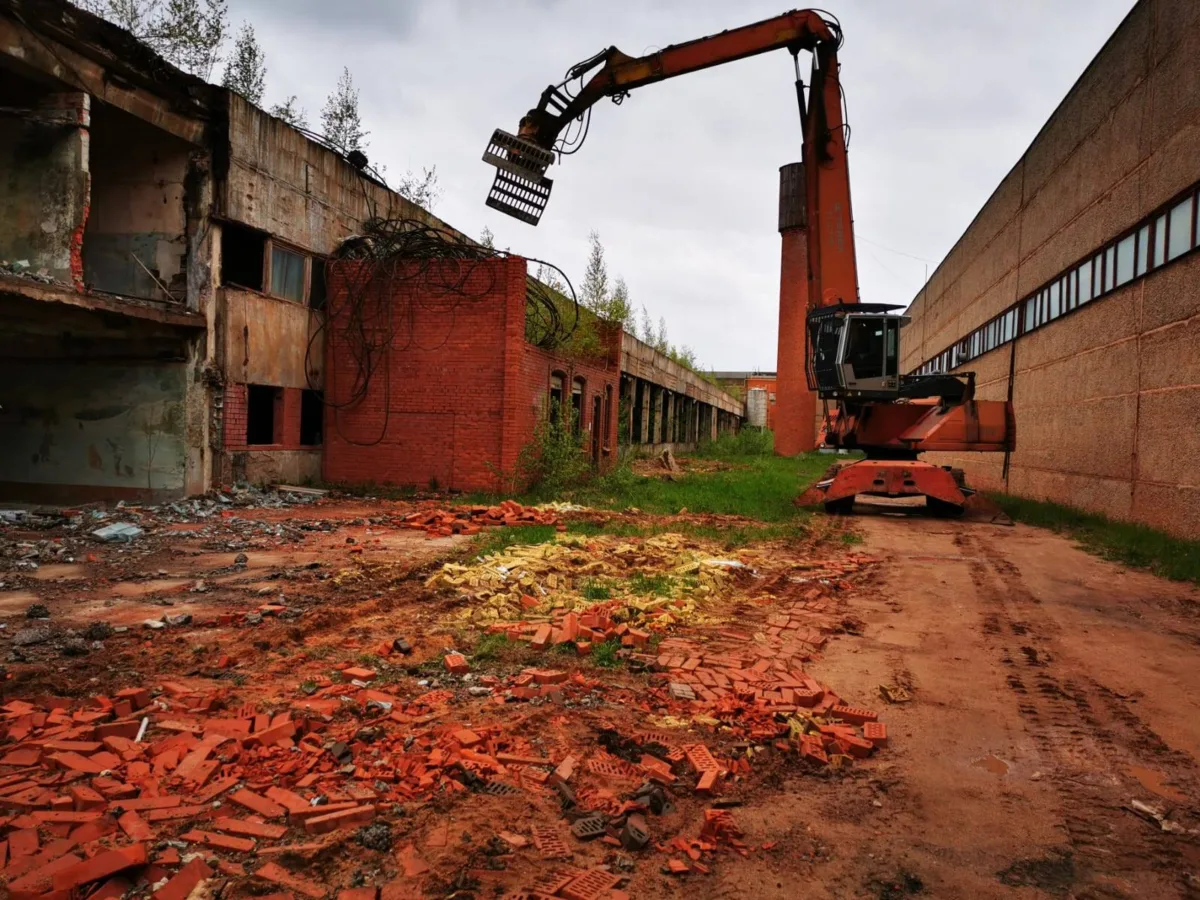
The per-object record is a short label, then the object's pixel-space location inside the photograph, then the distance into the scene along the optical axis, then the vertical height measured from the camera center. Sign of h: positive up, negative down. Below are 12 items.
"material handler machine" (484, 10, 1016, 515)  13.05 +2.52
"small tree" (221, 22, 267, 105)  21.45 +9.60
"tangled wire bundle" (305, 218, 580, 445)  14.46 +2.57
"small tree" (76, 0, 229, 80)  17.92 +9.15
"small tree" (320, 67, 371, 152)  24.41 +9.46
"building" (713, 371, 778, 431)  54.66 +3.49
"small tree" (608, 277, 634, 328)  24.38 +4.00
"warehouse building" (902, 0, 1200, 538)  10.23 +2.83
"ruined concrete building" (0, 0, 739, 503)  10.17 +1.85
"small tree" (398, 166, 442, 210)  22.89 +6.91
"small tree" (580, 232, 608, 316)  26.33 +5.76
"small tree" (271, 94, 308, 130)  22.19 +8.80
